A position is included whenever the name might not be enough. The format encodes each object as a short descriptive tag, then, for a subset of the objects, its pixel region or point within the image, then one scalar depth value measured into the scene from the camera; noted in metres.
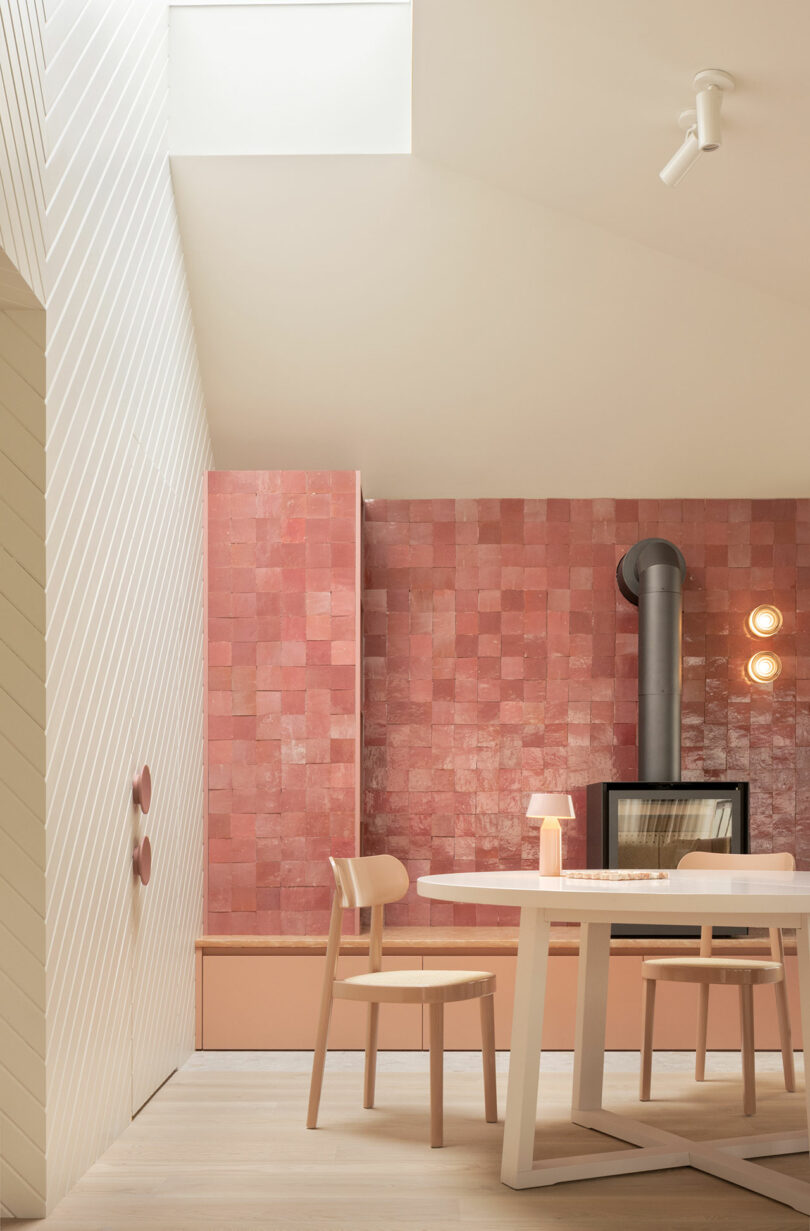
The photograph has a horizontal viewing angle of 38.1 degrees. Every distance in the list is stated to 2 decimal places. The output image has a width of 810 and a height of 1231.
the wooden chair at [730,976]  3.65
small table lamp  3.25
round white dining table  2.61
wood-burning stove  5.00
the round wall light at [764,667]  5.46
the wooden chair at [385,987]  3.34
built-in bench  4.66
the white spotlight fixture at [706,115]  3.29
